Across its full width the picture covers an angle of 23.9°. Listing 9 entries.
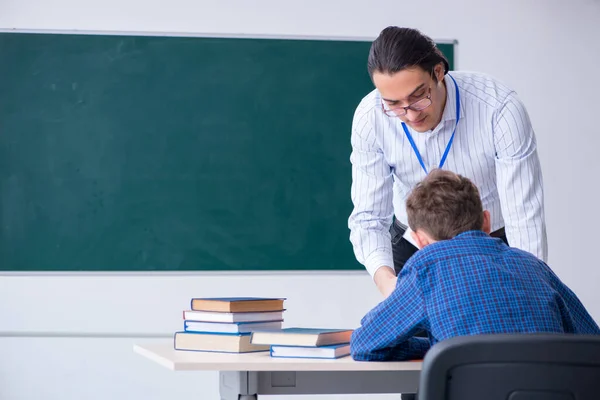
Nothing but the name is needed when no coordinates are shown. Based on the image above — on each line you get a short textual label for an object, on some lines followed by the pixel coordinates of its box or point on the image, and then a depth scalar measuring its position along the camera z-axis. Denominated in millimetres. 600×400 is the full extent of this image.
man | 3238
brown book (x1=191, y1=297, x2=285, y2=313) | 3122
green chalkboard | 5118
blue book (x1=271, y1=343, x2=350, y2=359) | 2964
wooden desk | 2858
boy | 2786
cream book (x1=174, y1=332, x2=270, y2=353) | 3060
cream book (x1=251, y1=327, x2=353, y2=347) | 2965
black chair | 2546
